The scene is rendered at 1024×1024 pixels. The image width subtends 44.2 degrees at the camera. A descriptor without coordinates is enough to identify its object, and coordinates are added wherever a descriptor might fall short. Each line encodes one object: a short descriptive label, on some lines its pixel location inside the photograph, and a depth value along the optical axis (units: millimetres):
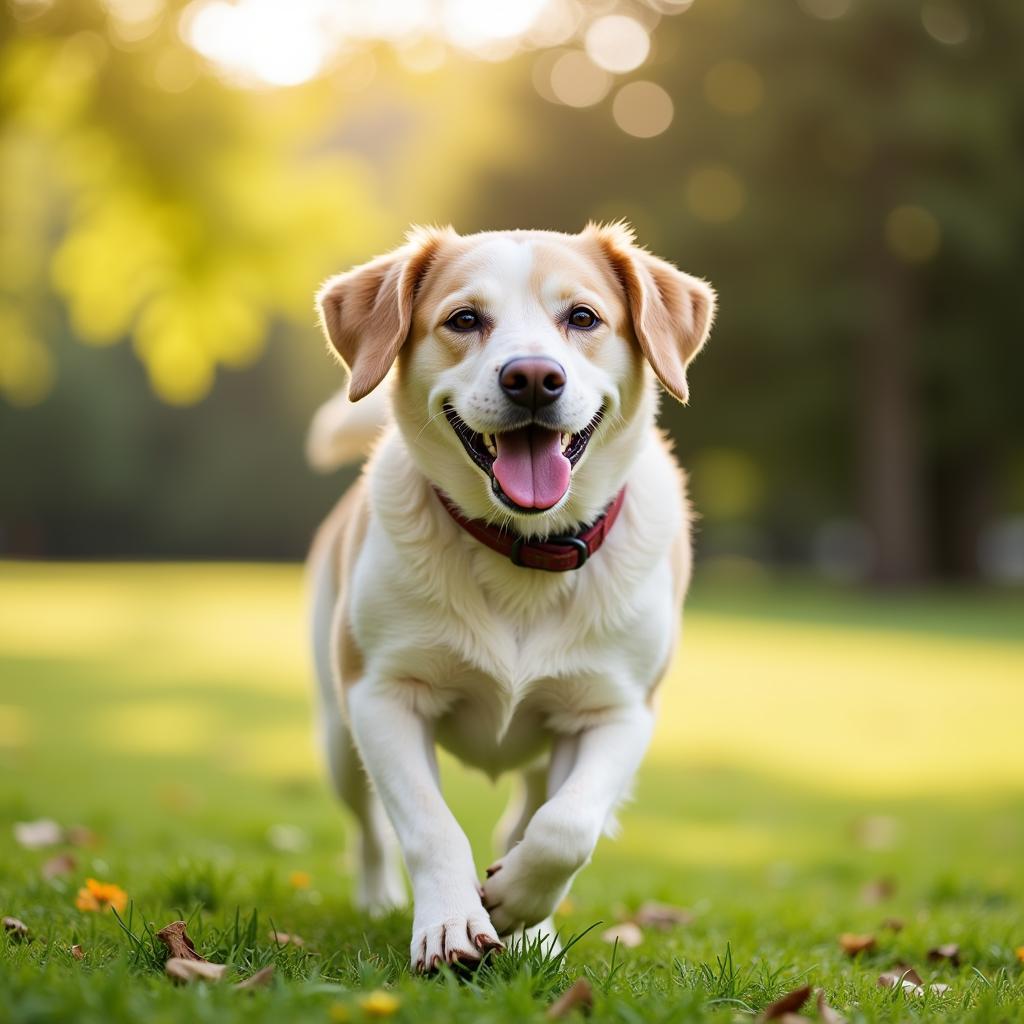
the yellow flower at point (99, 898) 3498
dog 3334
